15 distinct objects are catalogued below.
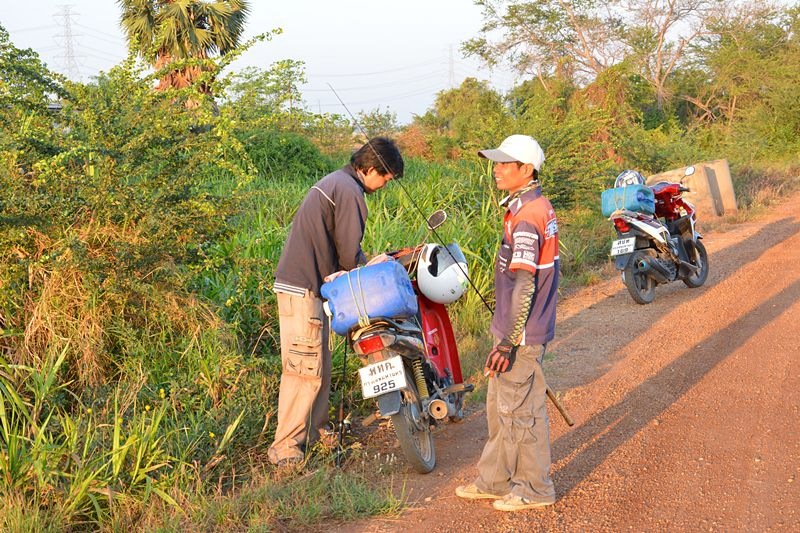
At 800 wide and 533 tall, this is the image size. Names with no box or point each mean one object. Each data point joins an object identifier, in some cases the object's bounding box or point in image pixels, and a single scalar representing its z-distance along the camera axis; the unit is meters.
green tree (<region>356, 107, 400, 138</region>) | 21.33
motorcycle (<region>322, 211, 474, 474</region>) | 4.19
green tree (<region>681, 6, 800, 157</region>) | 24.70
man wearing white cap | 3.75
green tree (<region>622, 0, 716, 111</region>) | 30.69
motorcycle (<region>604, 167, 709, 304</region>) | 8.24
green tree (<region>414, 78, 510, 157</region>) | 12.66
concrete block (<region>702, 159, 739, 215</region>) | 14.38
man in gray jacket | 4.45
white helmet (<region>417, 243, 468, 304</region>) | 4.74
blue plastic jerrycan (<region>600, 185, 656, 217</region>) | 8.40
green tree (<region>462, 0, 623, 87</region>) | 31.08
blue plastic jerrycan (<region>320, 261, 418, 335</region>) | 4.10
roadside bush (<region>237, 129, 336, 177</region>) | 13.41
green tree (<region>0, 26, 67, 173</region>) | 5.43
